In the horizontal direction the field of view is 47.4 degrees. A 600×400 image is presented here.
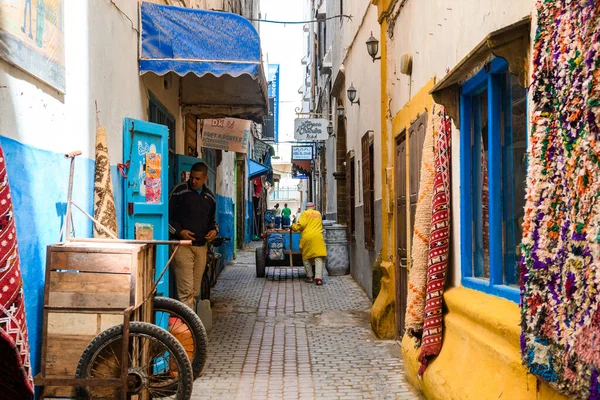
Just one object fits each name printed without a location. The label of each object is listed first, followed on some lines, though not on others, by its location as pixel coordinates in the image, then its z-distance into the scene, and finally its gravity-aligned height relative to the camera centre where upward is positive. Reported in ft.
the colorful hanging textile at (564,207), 8.48 +0.09
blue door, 20.75 +1.02
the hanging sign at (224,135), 40.29 +4.86
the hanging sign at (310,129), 61.77 +7.89
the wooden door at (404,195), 21.36 +0.68
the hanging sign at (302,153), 95.49 +8.82
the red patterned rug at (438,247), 17.47 -0.84
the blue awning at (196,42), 22.63 +5.83
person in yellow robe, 44.01 -1.71
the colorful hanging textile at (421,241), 18.21 -0.71
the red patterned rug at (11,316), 9.84 -1.43
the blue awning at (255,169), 83.12 +5.77
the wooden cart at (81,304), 13.83 -1.79
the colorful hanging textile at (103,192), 17.62 +0.65
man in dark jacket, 26.21 -0.18
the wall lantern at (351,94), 44.55 +7.97
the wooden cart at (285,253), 47.06 -2.59
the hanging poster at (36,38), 12.06 +3.47
